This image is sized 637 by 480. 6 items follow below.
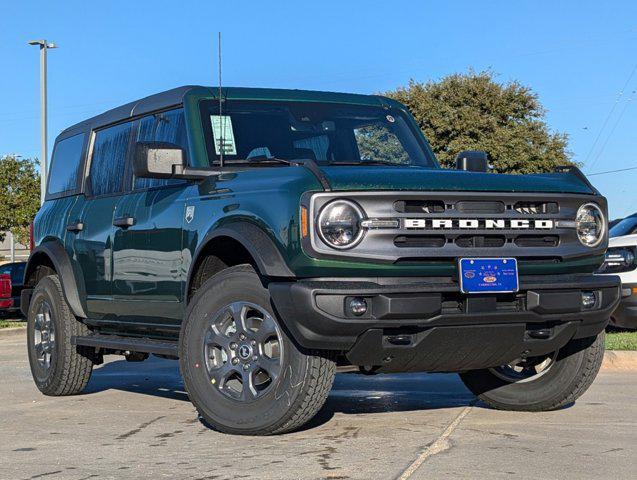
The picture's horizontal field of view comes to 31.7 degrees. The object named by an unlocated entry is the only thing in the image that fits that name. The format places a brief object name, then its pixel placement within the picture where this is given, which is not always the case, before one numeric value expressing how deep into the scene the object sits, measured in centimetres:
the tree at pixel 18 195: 4862
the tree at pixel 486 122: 4938
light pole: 2995
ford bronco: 558
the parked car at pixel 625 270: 1307
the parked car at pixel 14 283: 2302
